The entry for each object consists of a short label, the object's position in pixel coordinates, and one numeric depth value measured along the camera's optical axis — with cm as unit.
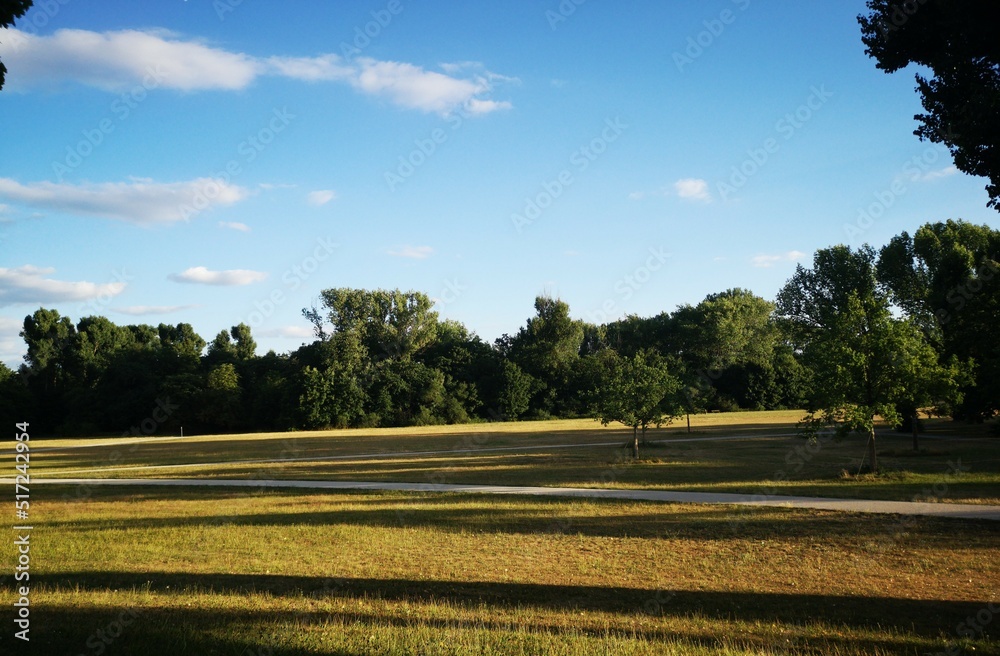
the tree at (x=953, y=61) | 964
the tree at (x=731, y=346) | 7688
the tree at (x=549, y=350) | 8344
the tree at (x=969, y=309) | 3522
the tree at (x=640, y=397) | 3084
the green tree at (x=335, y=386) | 7012
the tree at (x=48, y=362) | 7494
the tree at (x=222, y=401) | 7169
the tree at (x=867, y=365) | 2155
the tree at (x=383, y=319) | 8394
